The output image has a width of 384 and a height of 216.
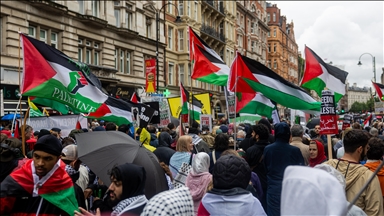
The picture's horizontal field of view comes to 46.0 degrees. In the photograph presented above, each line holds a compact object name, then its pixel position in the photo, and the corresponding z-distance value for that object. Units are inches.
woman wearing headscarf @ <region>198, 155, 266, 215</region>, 138.6
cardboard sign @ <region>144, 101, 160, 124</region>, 558.3
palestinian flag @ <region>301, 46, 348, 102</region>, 394.3
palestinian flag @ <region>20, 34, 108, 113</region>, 281.1
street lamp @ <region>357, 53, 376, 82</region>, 1708.9
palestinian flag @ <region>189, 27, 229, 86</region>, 472.4
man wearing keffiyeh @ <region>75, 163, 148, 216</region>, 131.5
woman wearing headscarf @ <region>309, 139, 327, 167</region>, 270.2
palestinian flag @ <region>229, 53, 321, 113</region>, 355.9
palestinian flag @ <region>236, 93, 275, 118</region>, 433.4
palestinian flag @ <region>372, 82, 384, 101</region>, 625.3
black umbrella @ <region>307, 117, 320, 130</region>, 657.5
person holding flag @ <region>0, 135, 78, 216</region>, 136.5
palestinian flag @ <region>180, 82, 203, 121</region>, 580.1
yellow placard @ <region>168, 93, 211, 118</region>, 677.5
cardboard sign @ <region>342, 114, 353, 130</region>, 580.2
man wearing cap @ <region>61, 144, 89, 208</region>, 185.5
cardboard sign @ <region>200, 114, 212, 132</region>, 576.7
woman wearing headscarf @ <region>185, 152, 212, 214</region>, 197.9
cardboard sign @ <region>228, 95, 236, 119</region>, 467.5
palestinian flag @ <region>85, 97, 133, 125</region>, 368.5
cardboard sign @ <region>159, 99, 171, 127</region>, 605.0
